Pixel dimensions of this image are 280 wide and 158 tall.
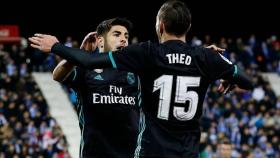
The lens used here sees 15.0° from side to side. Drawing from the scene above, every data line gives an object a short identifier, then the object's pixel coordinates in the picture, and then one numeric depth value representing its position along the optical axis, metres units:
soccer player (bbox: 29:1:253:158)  7.09
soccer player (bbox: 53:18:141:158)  9.58
